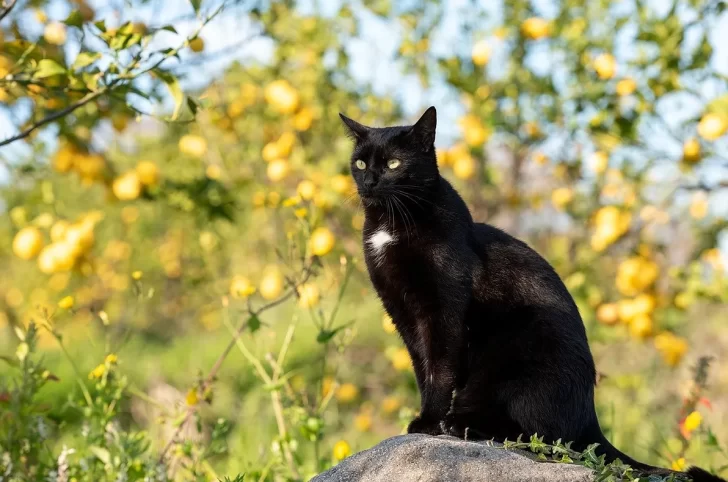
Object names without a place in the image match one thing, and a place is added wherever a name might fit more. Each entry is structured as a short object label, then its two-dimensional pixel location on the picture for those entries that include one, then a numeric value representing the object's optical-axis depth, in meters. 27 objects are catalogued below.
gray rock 4.23
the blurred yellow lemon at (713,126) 7.59
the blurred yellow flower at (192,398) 6.36
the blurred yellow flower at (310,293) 7.16
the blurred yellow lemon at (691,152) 8.58
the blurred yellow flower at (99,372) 6.12
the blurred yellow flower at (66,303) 6.20
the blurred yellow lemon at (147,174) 8.49
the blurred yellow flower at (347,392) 11.41
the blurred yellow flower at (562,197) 10.37
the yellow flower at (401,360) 9.77
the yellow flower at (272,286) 8.52
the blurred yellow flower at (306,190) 7.68
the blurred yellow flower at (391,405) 11.15
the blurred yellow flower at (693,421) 5.78
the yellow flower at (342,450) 6.09
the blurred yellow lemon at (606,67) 8.74
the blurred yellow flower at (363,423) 10.59
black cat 5.09
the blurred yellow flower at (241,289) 6.74
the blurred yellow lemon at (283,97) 9.75
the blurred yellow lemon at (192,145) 10.23
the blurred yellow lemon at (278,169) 9.48
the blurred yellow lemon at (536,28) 9.67
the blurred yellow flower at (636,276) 9.09
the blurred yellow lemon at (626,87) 8.66
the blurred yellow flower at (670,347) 9.51
